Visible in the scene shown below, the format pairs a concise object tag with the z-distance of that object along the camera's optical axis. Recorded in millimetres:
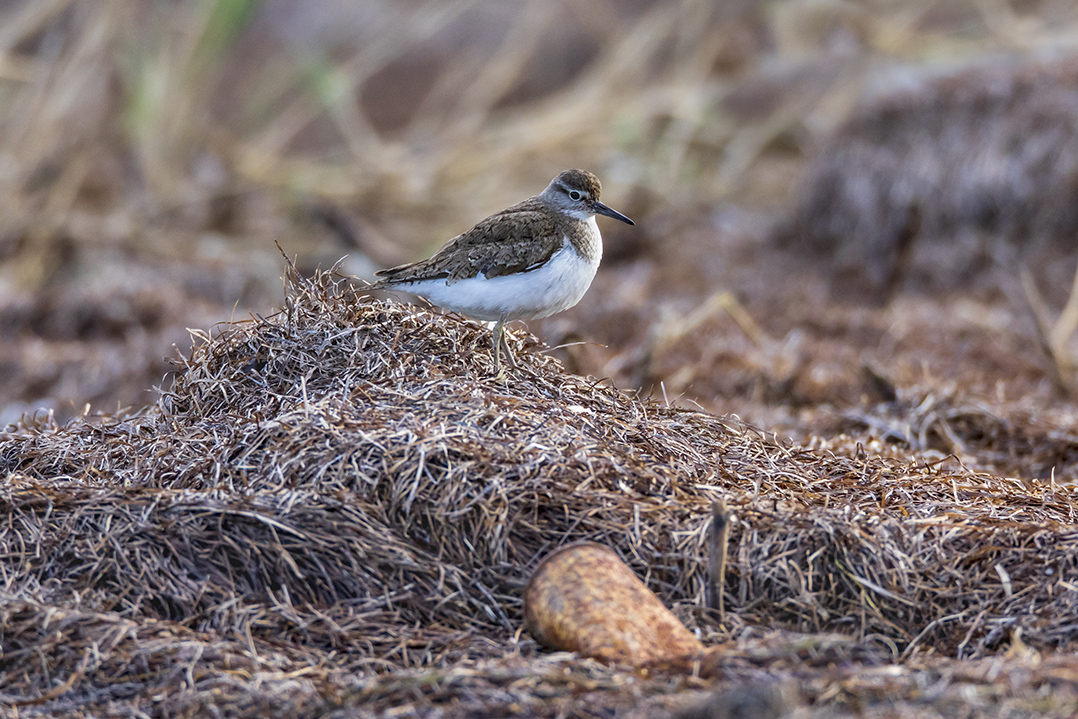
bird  9242
